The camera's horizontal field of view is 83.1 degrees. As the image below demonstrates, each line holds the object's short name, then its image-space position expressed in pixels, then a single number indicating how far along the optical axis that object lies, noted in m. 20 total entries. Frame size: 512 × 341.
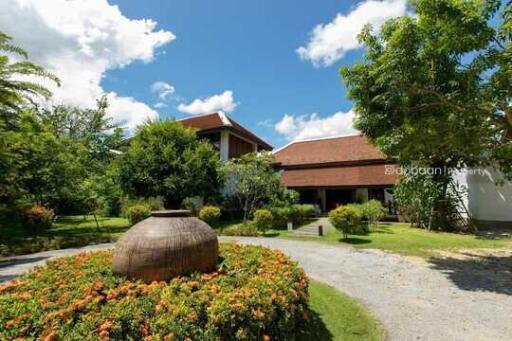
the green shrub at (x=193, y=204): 22.09
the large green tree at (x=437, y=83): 7.20
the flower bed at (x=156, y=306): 3.29
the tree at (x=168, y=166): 18.67
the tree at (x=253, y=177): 19.06
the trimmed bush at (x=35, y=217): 16.61
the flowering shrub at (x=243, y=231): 16.39
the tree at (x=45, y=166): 12.16
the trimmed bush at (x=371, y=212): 17.95
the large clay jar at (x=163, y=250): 4.84
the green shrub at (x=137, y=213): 19.28
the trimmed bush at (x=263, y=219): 16.27
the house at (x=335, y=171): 21.33
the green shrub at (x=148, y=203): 21.94
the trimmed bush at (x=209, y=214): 18.36
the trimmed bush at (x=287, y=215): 18.27
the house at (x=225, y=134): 24.20
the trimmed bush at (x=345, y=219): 13.87
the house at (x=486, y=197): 17.82
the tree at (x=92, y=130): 23.87
